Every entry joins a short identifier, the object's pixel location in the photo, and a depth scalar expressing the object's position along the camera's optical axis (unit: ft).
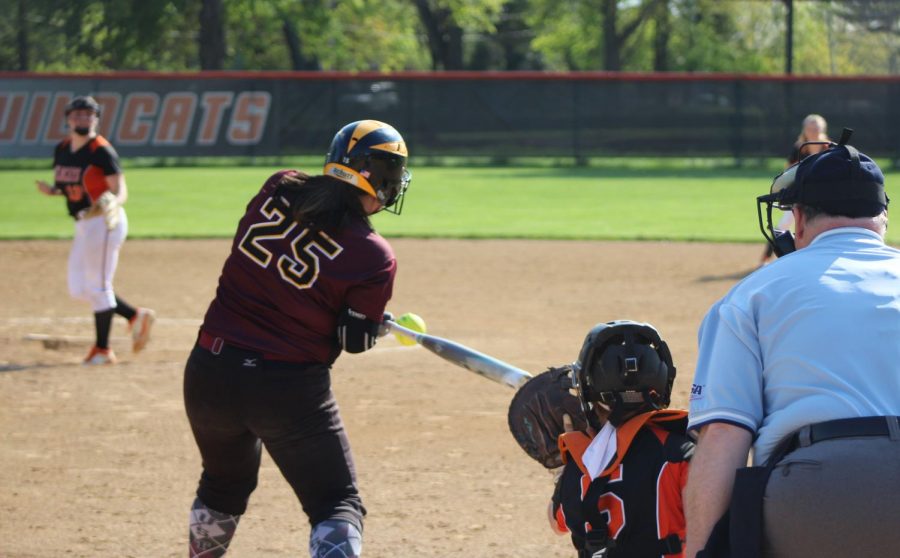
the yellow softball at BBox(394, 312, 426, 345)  31.04
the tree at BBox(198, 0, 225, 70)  253.85
